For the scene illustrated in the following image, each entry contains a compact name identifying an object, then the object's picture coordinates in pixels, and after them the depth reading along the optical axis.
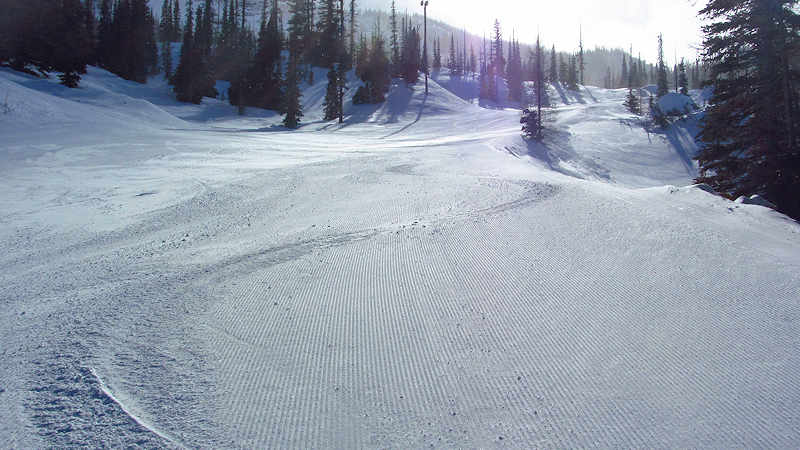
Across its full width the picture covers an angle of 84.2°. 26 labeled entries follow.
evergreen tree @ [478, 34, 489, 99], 58.78
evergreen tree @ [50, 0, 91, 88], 27.17
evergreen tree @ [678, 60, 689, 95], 52.94
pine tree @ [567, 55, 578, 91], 71.50
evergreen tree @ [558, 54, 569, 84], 79.42
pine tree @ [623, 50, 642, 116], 32.22
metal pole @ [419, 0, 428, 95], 43.42
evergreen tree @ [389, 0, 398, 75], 46.22
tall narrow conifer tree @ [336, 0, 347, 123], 33.56
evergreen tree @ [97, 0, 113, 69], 39.97
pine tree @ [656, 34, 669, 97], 47.42
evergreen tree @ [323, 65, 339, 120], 34.50
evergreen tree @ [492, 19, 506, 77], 72.94
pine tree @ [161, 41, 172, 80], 45.30
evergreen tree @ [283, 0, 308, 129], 52.55
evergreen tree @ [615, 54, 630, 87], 95.44
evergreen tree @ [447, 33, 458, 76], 71.31
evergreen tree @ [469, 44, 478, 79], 89.35
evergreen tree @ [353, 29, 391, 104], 39.47
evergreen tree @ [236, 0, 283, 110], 37.97
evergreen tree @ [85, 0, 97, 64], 35.16
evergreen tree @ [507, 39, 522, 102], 62.80
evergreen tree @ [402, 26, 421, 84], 44.03
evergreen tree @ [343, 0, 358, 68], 56.19
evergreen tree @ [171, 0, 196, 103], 35.47
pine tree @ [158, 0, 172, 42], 57.15
